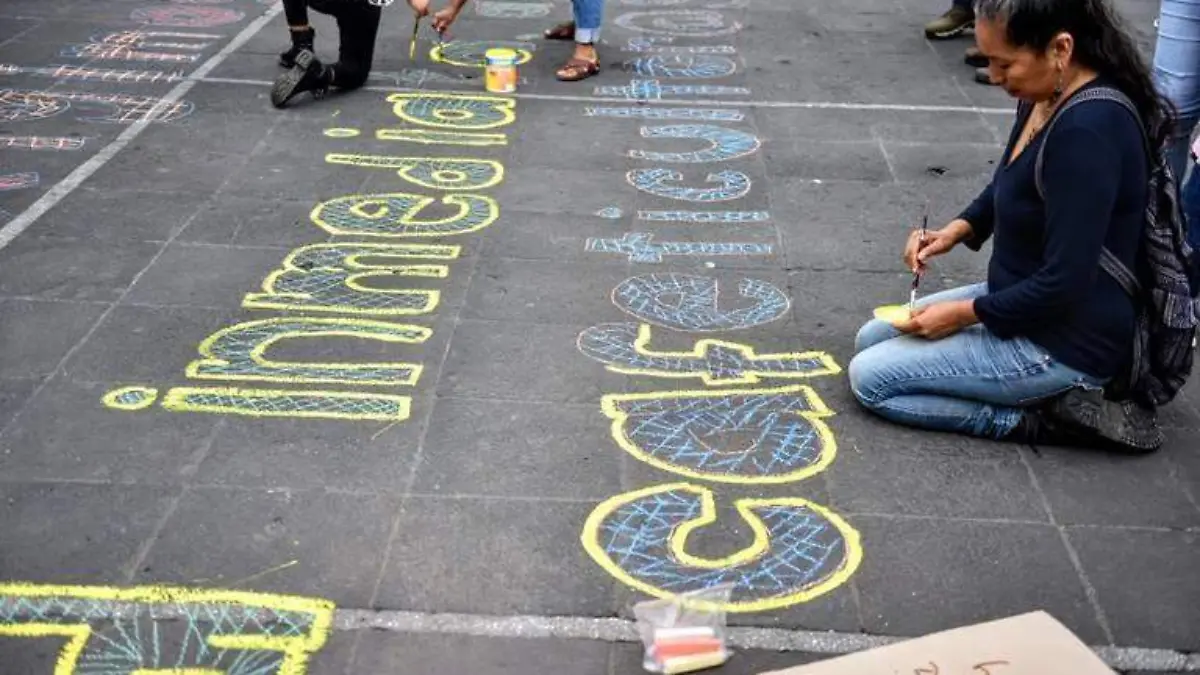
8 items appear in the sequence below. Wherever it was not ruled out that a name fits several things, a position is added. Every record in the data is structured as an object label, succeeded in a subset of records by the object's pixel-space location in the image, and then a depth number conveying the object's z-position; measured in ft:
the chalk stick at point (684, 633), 9.01
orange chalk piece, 8.95
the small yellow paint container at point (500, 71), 22.71
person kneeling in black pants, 21.52
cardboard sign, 8.11
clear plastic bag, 8.93
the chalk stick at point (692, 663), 8.86
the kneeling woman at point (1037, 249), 10.53
